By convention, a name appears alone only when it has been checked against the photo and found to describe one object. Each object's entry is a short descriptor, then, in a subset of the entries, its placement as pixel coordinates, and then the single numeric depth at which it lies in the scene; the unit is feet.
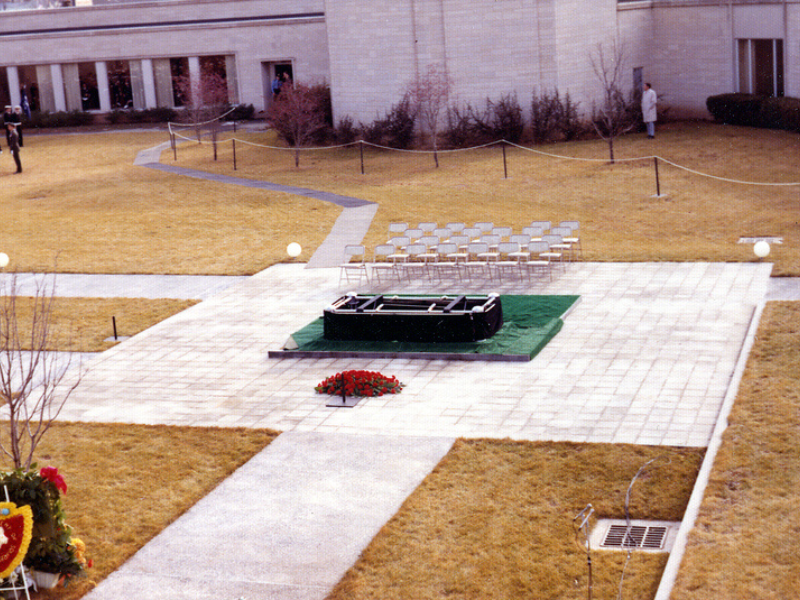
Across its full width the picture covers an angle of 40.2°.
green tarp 55.62
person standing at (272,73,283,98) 144.37
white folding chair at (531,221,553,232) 73.44
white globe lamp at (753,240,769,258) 70.33
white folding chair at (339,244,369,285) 71.67
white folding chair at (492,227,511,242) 72.95
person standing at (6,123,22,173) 119.24
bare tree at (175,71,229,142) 128.77
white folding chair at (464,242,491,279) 69.62
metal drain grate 34.60
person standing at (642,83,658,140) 114.93
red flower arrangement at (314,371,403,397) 49.96
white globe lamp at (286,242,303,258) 79.20
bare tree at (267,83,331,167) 116.57
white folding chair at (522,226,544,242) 73.56
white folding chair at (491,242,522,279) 69.67
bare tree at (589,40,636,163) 115.03
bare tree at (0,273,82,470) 35.55
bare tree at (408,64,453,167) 114.52
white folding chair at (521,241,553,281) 69.31
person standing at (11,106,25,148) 130.31
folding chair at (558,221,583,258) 73.10
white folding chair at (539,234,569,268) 69.97
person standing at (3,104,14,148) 129.48
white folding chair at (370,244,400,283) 71.26
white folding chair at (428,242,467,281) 70.54
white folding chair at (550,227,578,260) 72.33
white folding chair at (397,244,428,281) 71.46
